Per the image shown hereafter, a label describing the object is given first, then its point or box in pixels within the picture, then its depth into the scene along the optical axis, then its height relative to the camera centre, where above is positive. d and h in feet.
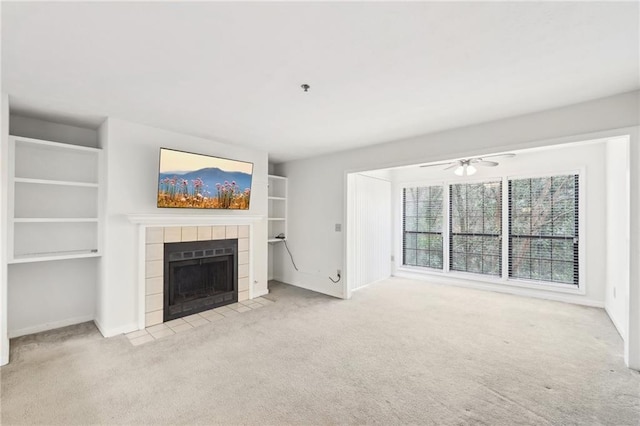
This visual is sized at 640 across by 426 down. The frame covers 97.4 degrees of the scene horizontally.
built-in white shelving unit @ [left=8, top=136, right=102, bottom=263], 9.96 +0.48
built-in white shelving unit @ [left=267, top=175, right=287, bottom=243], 18.39 +0.45
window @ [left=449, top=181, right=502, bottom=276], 16.66 -0.78
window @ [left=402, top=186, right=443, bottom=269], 18.84 -0.83
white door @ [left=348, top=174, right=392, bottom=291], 16.34 -1.05
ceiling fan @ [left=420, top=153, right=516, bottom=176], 13.07 +2.44
